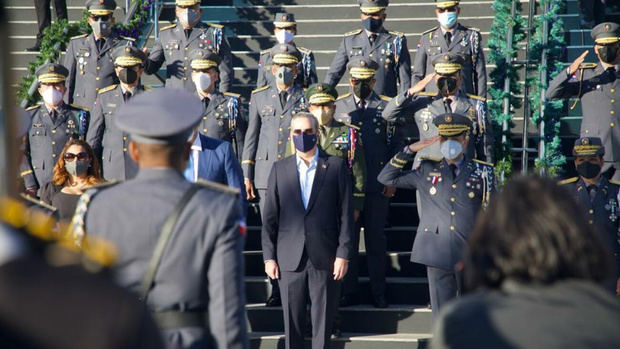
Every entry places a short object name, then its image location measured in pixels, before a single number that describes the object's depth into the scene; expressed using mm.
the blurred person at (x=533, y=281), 4852
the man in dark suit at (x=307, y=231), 17281
